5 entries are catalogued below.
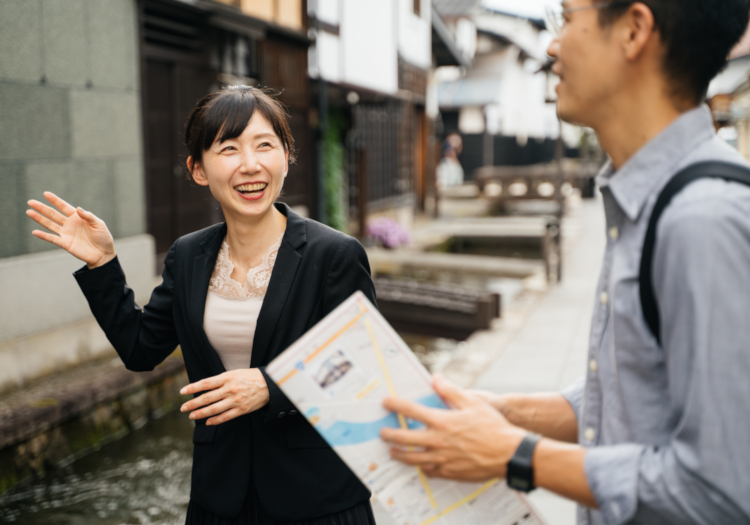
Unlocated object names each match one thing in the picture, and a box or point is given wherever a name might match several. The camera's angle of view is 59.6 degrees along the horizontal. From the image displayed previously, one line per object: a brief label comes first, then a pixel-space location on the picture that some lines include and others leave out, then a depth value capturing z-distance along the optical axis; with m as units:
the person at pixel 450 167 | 26.90
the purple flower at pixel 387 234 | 13.07
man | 0.95
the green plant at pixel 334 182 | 11.89
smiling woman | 1.93
